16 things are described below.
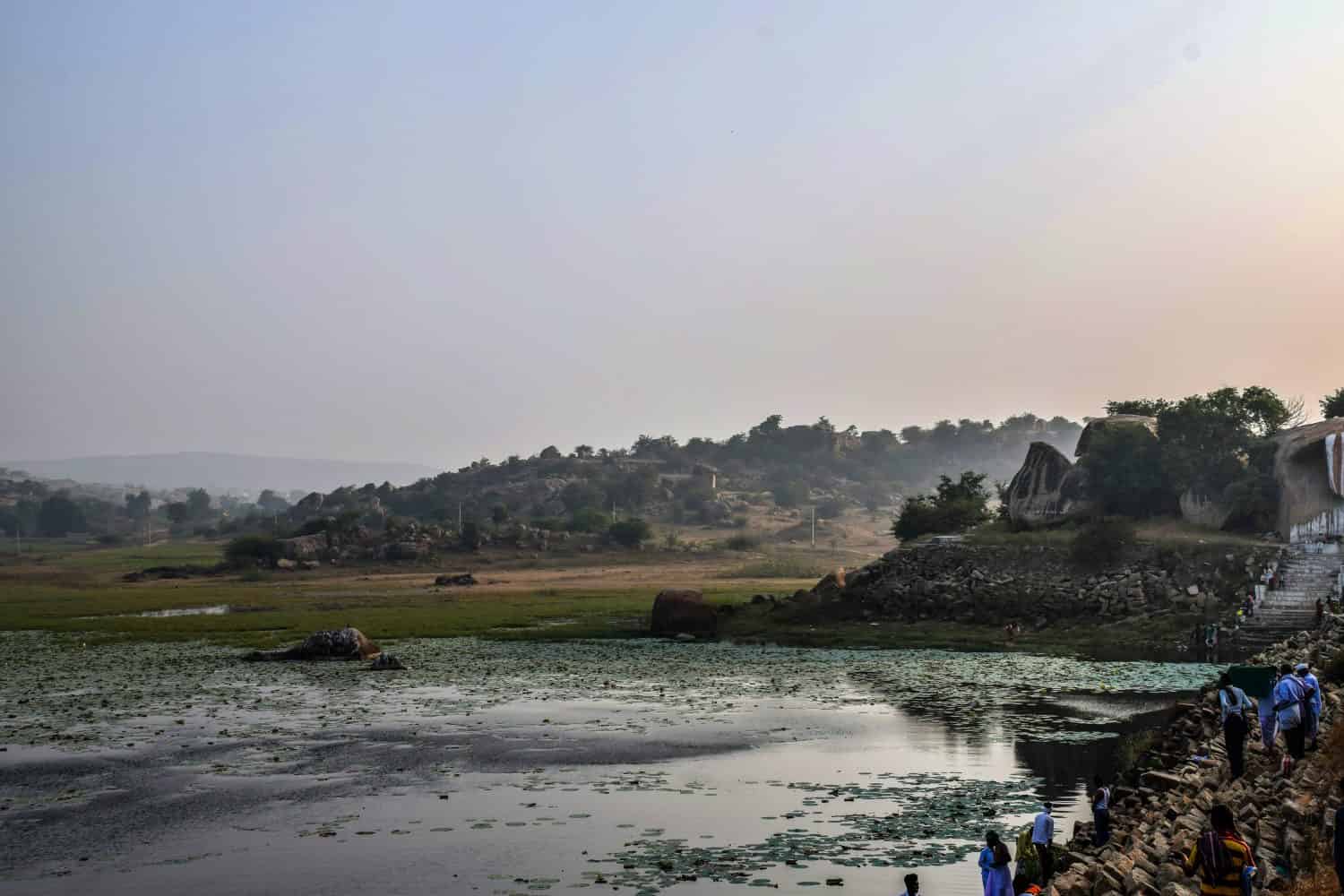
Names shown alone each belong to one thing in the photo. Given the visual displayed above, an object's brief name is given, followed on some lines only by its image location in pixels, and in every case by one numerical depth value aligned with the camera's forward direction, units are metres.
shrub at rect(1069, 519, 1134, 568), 64.44
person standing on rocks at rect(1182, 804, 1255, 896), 14.79
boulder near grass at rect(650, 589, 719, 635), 65.44
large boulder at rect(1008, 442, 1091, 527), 72.88
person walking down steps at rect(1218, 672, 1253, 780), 24.09
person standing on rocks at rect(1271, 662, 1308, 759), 23.78
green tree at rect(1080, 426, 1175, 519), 70.44
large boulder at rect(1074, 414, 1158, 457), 73.19
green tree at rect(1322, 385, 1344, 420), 73.81
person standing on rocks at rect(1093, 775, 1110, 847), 21.08
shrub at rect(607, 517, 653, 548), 134.12
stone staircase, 54.59
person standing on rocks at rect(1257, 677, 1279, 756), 25.53
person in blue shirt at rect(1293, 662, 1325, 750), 24.55
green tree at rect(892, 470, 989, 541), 81.06
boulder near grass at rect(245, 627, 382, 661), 55.50
